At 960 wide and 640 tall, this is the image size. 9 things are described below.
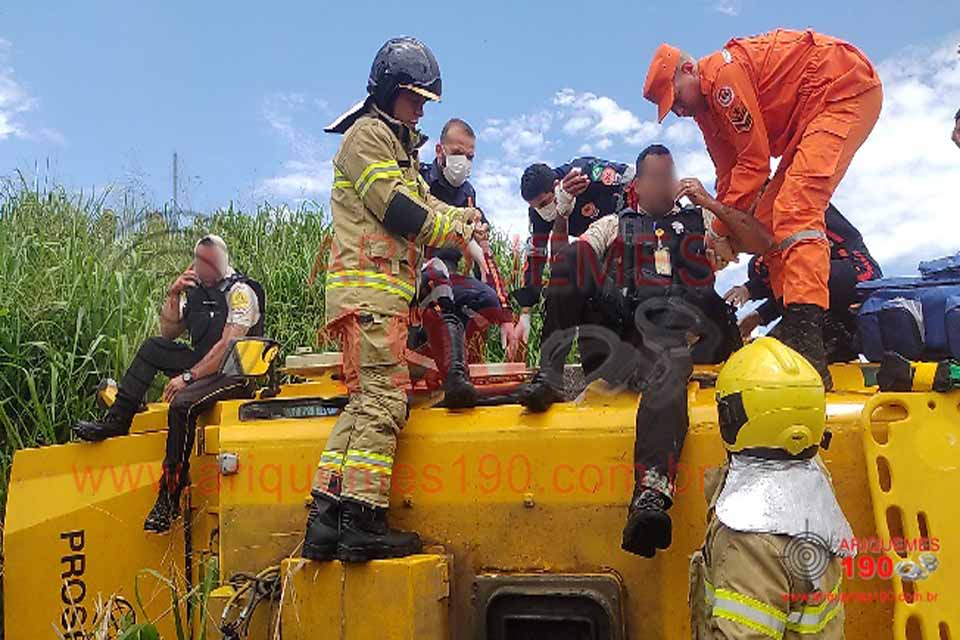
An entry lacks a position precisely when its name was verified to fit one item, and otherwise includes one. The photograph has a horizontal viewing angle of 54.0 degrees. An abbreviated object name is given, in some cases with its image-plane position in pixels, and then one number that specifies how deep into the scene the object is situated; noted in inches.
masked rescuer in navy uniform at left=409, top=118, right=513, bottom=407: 143.2
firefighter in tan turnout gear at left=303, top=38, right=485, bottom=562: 123.3
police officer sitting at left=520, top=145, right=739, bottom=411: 139.0
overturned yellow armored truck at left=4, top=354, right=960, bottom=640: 104.6
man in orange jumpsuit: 140.5
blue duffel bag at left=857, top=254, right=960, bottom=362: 118.4
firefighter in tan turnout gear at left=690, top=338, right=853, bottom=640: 88.8
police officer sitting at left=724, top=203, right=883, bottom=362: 143.4
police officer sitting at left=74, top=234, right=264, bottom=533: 155.7
